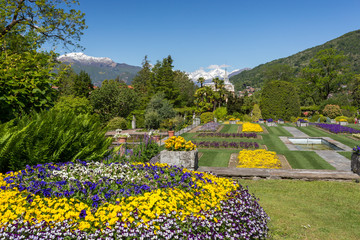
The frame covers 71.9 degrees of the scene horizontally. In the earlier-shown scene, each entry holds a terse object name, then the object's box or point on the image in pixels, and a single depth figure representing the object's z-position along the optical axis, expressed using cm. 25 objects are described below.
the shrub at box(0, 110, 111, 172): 494
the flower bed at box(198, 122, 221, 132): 2483
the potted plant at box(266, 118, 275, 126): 3003
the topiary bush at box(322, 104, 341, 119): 3728
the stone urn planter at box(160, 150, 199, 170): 764
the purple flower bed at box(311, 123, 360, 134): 2168
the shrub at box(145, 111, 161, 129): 3135
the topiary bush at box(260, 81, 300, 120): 3744
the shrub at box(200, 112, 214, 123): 3650
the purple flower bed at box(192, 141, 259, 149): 1559
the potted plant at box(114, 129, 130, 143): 1386
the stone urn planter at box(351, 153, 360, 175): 758
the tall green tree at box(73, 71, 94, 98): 5075
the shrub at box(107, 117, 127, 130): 3116
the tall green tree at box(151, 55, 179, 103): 4752
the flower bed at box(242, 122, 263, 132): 2361
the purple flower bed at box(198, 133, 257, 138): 1995
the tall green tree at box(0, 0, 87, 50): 1014
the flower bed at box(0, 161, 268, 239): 304
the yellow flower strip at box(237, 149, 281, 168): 1081
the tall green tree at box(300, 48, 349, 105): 5060
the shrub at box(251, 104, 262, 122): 4056
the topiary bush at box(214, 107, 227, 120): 4103
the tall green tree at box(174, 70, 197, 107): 5078
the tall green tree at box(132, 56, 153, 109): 6344
